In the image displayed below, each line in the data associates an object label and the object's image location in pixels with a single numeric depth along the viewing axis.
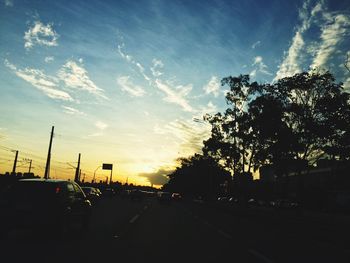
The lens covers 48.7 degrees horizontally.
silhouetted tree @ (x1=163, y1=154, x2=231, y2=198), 81.33
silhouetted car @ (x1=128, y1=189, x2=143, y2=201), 60.01
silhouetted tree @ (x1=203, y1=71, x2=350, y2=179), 34.50
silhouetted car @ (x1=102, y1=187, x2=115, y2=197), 75.37
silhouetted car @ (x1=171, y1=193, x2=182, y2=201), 67.64
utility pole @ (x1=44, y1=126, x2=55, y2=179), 49.20
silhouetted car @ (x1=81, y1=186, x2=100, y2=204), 31.33
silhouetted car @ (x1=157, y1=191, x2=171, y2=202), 46.91
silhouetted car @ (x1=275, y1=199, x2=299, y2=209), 55.39
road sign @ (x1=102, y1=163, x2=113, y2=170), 107.94
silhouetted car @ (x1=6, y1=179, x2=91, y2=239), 9.88
